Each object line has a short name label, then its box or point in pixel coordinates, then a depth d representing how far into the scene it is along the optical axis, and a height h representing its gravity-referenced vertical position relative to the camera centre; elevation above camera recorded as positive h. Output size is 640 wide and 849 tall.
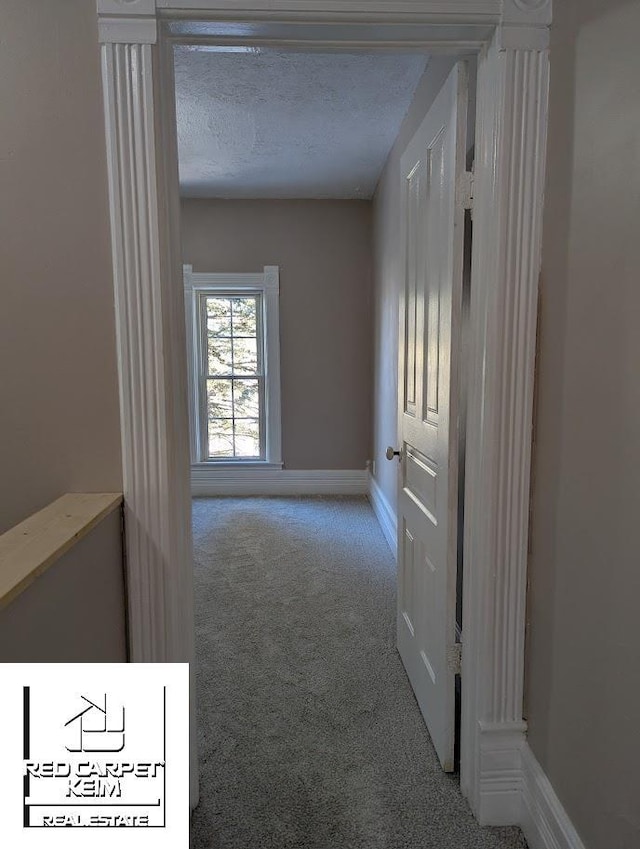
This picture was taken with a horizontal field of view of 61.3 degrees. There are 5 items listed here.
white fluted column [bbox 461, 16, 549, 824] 1.42 -0.14
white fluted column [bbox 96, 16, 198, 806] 1.36 +0.01
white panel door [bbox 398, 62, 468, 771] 1.64 -0.14
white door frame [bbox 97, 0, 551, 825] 1.36 +0.11
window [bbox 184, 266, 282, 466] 5.14 -0.10
